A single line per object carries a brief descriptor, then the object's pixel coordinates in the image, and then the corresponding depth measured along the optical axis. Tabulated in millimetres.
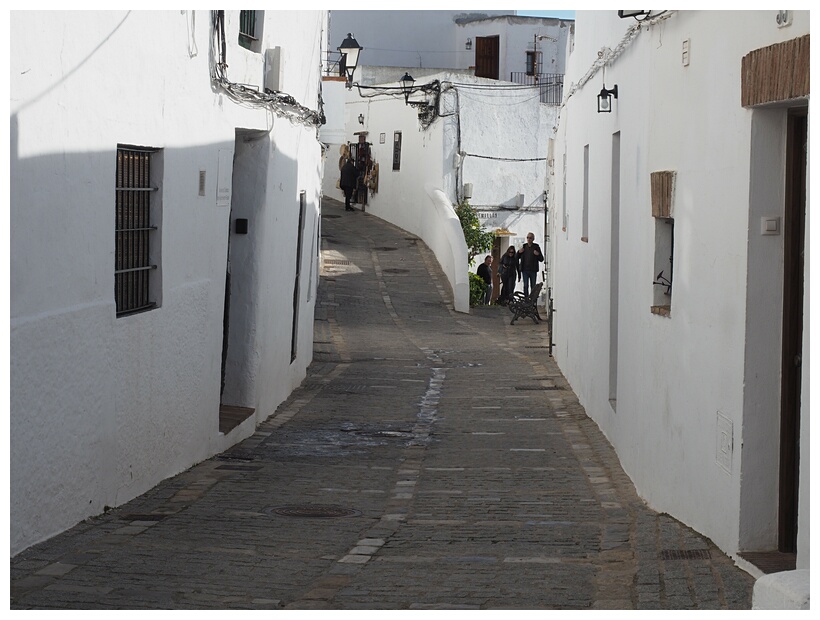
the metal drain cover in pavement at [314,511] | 8297
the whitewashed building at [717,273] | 6012
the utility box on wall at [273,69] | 12047
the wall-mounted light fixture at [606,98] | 11008
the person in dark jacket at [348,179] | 36812
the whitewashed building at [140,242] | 6637
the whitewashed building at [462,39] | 43656
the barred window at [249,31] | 11383
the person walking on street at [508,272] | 26703
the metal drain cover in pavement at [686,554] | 6550
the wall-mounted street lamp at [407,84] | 31500
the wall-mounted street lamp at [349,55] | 21422
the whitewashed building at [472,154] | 31469
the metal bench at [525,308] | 24422
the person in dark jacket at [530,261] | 25172
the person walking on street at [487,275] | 27578
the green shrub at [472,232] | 30734
